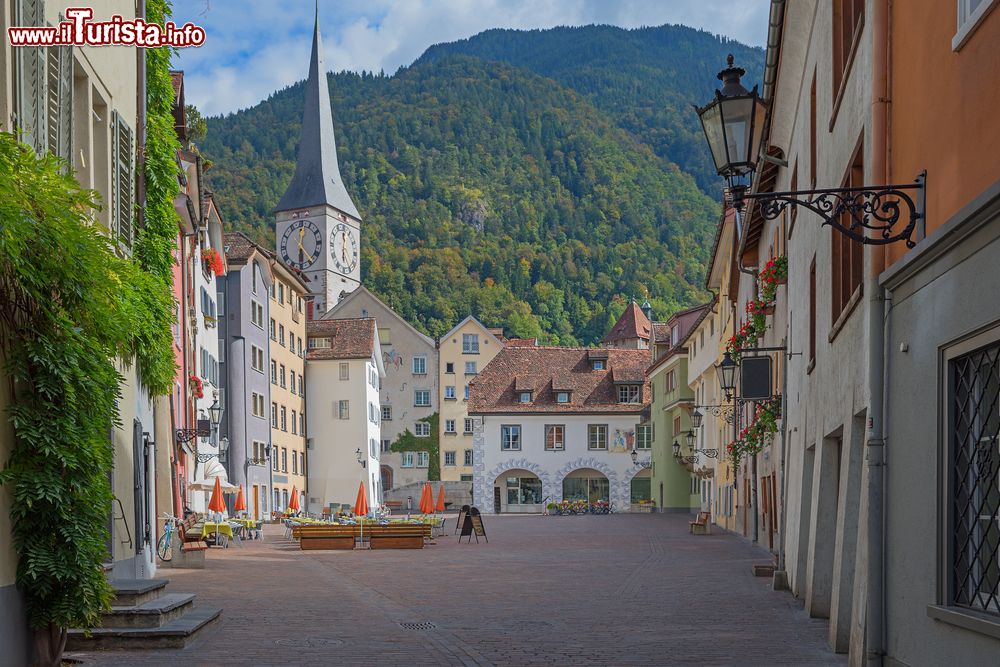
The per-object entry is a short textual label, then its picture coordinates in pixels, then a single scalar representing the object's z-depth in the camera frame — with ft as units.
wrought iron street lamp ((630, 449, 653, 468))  253.44
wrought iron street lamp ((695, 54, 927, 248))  28.04
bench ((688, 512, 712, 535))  136.15
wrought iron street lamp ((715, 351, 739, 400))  79.97
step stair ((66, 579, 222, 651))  40.50
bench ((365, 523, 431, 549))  108.06
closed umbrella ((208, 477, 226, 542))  112.85
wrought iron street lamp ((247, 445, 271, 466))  190.90
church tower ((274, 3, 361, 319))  420.36
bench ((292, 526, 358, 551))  110.63
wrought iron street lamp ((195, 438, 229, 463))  128.57
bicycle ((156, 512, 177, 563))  79.61
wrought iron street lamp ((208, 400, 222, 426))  110.01
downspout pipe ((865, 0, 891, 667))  30.53
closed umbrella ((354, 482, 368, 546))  119.14
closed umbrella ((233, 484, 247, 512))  144.64
